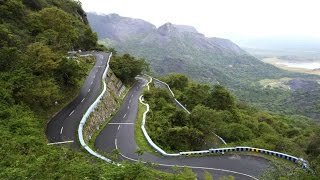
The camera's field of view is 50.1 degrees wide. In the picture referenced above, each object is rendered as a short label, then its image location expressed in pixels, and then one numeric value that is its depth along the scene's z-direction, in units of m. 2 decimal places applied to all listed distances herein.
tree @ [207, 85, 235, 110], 47.44
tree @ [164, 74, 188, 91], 63.69
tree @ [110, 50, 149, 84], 52.22
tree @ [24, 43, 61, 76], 29.84
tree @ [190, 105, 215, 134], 33.03
